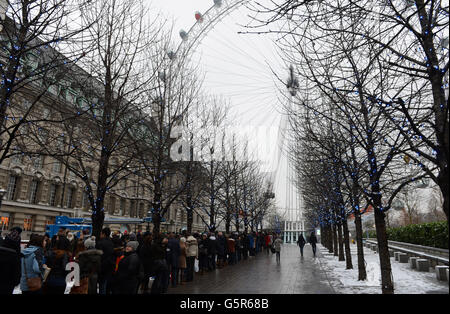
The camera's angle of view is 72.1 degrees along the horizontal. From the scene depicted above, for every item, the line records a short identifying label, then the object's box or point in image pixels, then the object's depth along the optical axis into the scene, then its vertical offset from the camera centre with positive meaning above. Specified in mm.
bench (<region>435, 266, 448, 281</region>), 12095 -1560
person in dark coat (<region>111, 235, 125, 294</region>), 8666 -726
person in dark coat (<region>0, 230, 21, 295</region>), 4922 -743
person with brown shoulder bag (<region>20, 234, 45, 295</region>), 6594 -1032
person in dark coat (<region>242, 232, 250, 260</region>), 25086 -1384
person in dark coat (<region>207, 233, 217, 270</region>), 15935 -897
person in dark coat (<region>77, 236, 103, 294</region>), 7555 -886
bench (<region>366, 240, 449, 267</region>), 13887 -1292
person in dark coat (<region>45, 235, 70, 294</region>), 6797 -1037
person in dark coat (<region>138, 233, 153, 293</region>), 9297 -834
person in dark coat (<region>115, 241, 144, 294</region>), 7188 -1099
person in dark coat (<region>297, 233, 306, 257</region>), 26338 -1026
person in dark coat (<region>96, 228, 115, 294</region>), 8477 -903
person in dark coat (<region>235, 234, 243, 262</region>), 22331 -1367
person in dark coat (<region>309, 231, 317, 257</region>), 26834 -1031
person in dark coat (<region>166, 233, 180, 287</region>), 11616 -1078
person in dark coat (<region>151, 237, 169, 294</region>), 9102 -1231
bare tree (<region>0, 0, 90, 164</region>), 7285 +4636
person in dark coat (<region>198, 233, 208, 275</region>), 15367 -1156
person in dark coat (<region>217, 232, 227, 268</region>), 16906 -1134
